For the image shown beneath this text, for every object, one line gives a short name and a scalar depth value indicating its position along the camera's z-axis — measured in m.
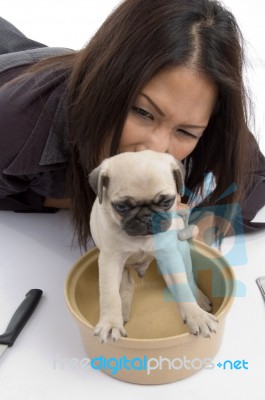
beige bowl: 0.84
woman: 0.93
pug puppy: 0.79
